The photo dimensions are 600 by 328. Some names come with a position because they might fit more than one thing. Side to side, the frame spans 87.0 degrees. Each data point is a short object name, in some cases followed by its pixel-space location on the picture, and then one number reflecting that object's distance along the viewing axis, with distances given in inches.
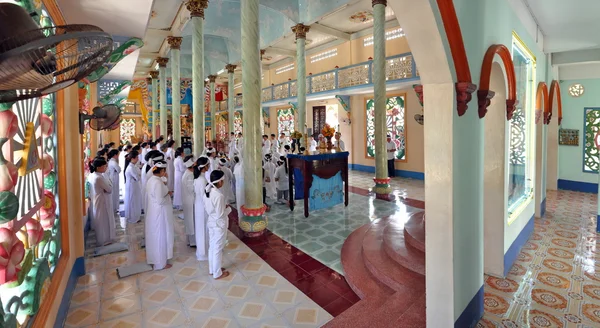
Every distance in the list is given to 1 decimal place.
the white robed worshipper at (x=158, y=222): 193.6
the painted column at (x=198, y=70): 382.0
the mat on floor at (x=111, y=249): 218.1
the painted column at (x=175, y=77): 503.0
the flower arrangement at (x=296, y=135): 335.4
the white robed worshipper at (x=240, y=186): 298.0
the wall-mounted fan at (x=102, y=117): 192.1
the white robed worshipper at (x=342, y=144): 624.0
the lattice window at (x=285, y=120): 826.8
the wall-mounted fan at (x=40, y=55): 42.9
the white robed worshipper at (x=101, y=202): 228.4
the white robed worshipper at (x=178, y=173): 343.9
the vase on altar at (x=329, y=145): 325.4
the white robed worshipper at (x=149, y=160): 209.5
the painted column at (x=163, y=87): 613.6
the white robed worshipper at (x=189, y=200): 234.8
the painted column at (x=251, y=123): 249.8
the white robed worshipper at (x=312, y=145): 595.7
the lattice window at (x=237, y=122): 1087.0
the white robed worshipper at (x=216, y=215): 180.9
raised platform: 134.4
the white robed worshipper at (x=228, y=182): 327.6
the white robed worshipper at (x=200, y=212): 206.4
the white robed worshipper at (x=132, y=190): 288.7
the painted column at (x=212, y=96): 803.4
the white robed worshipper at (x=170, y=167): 418.1
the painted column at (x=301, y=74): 472.1
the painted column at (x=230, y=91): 689.6
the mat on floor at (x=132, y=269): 185.3
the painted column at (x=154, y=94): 727.1
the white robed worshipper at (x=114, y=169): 293.7
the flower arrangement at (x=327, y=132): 324.8
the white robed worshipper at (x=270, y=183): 371.9
